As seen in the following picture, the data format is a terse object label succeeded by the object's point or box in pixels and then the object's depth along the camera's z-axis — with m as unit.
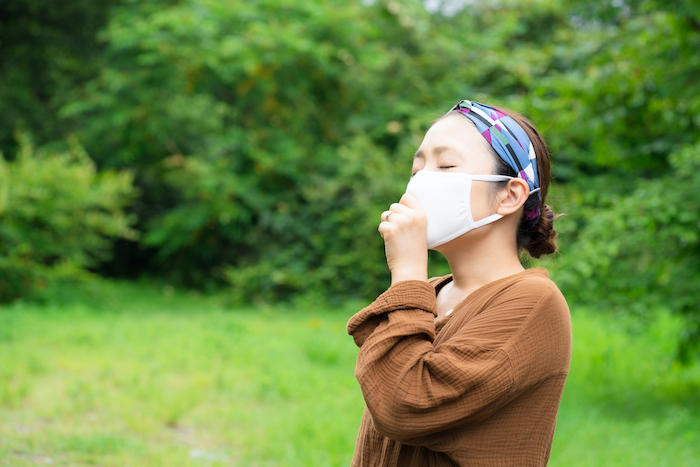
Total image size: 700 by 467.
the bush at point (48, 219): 7.46
